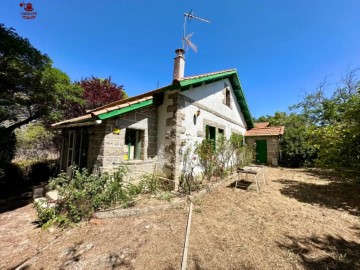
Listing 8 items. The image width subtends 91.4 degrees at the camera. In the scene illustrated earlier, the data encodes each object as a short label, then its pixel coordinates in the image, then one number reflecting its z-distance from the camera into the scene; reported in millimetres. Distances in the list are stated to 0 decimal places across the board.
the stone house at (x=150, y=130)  5547
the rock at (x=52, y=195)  5798
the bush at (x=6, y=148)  6914
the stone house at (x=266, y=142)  15086
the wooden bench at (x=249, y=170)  6973
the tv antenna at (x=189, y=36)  9172
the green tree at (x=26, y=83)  6668
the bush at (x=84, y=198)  4340
